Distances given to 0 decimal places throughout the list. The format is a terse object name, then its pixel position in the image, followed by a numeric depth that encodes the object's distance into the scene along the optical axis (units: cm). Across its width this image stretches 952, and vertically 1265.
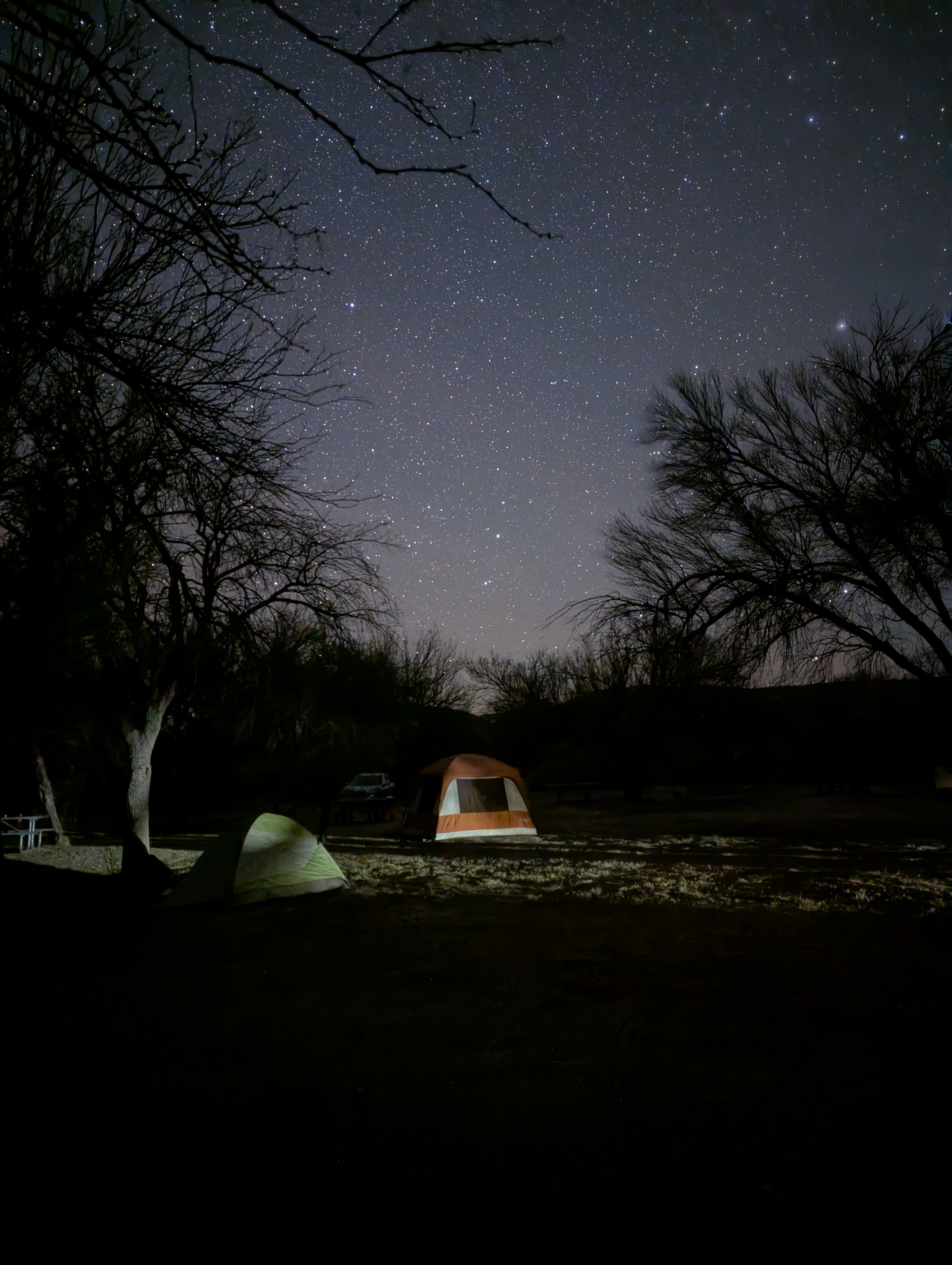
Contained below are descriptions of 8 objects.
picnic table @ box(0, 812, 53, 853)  1543
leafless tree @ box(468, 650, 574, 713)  4403
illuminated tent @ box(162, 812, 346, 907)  859
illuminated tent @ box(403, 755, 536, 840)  1684
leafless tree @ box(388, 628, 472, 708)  3816
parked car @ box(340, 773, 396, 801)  2881
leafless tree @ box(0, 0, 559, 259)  185
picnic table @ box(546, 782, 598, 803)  2644
